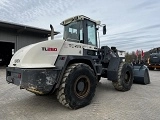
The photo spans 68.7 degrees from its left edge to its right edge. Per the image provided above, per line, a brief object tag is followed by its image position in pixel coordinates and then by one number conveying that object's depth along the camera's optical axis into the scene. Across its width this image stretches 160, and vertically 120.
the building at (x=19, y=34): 12.26
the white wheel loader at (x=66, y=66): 2.64
